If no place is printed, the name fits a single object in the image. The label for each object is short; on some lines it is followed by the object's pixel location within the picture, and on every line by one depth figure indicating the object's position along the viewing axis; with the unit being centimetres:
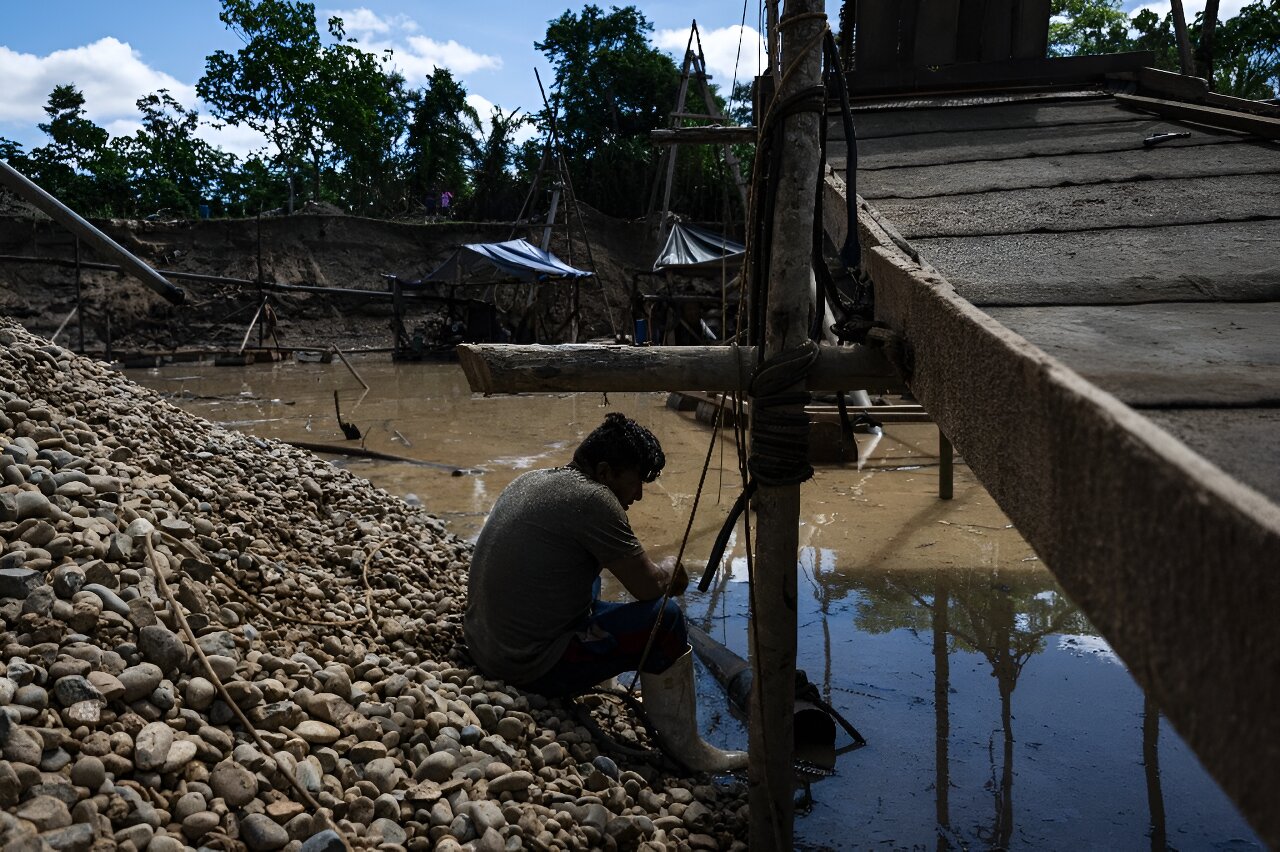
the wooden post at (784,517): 247
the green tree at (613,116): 2662
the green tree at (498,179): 2730
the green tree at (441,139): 2742
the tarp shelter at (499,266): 1694
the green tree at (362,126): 2780
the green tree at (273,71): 2723
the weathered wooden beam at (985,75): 478
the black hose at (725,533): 262
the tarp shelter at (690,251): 1506
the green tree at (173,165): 2562
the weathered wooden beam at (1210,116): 356
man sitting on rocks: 319
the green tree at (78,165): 2427
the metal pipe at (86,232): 386
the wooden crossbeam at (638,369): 233
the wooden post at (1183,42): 581
